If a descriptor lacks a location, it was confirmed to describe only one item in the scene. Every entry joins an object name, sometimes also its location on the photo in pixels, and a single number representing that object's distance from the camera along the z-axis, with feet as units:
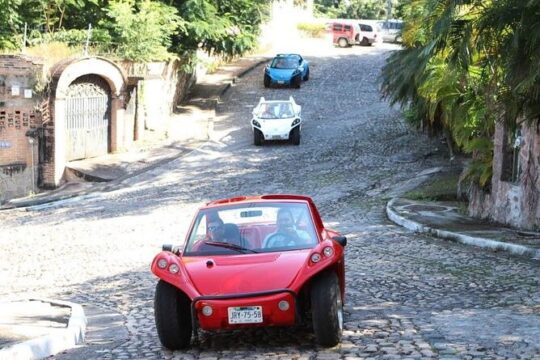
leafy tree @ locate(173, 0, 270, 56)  115.96
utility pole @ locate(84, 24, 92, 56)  101.76
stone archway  91.79
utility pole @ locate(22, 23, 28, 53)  105.65
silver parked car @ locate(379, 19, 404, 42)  207.62
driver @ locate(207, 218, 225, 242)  29.53
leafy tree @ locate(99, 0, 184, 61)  105.50
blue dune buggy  137.49
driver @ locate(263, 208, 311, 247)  29.12
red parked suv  193.06
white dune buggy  100.22
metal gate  95.40
